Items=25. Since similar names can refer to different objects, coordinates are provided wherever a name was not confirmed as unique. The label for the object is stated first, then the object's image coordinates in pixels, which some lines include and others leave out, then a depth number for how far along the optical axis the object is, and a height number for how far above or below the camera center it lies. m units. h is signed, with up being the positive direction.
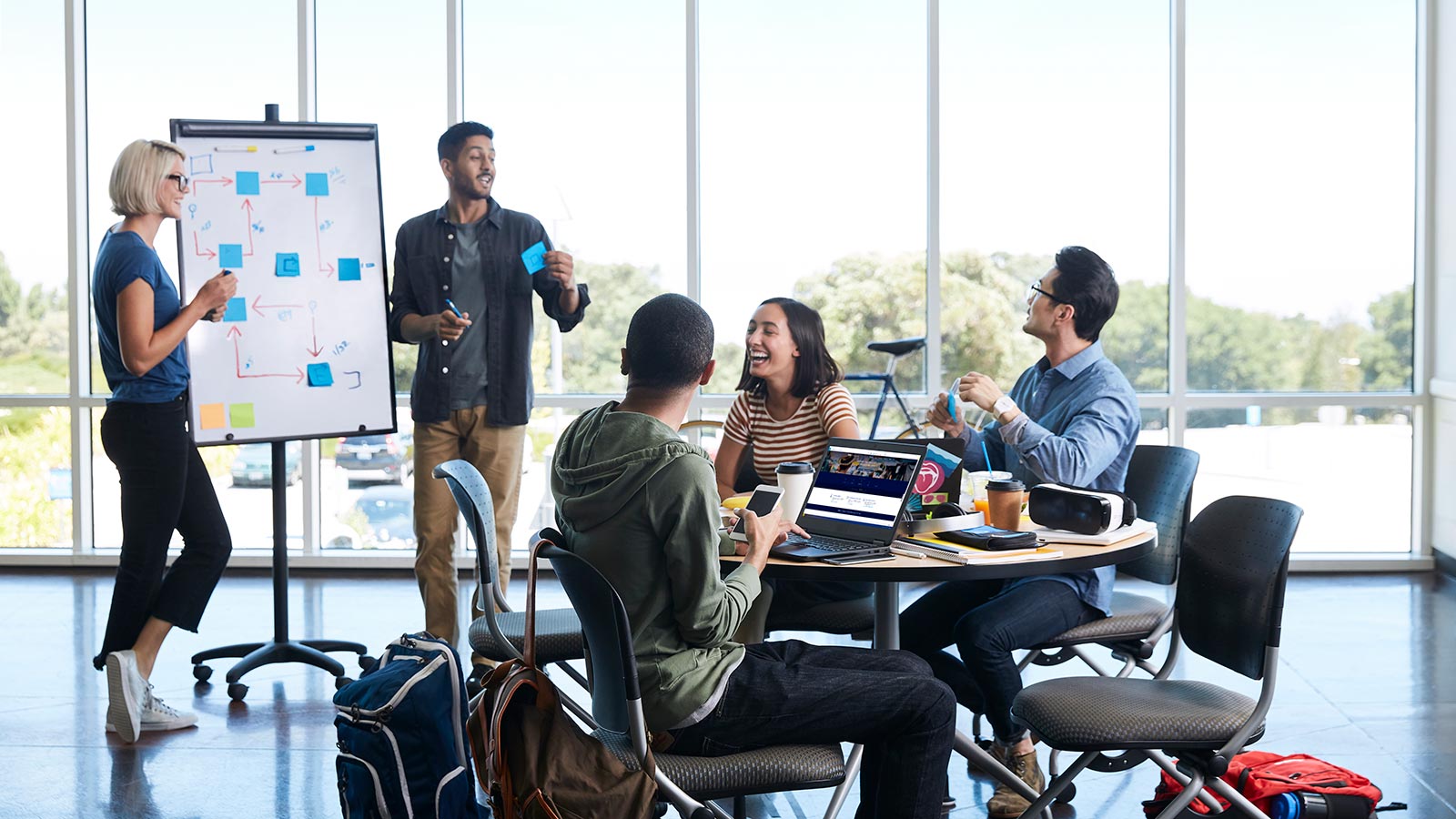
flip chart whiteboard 4.41 +0.32
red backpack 2.92 -0.95
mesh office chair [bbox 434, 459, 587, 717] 3.09 -0.63
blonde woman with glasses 3.82 -0.19
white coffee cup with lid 2.95 -0.28
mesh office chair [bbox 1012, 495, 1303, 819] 2.42 -0.65
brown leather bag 2.13 -0.66
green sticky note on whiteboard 4.41 -0.16
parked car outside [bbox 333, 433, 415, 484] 6.25 -0.43
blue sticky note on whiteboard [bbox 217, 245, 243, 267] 4.43 +0.39
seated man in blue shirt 3.03 -0.24
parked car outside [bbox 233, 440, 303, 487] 6.25 -0.47
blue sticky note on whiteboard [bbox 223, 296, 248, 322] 4.44 +0.20
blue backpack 2.72 -0.80
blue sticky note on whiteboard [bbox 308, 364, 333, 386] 4.56 -0.03
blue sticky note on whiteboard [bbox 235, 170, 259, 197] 4.47 +0.64
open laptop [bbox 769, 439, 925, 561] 2.72 -0.28
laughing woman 3.61 -0.08
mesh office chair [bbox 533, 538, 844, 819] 2.13 -0.68
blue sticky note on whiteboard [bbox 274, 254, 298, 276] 4.51 +0.36
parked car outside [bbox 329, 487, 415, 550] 6.29 -0.75
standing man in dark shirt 4.51 +0.11
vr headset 2.81 -0.32
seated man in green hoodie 2.20 -0.42
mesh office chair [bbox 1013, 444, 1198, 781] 3.17 -0.55
